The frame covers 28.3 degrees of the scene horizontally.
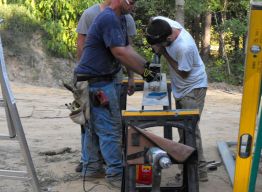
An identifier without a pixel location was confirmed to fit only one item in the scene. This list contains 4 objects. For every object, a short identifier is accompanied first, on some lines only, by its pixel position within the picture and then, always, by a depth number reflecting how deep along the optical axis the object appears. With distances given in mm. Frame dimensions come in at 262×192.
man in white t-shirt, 5016
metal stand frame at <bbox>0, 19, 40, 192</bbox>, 4062
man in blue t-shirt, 5074
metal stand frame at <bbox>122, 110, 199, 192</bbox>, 4160
